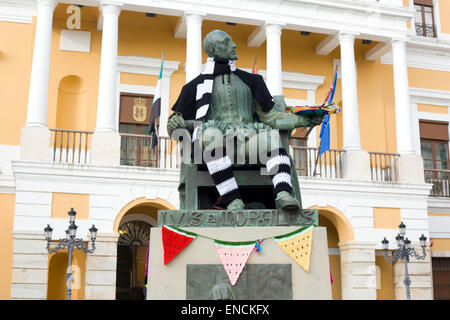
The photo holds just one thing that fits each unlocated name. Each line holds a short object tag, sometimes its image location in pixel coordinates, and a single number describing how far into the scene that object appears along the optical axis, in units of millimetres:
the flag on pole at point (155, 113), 12836
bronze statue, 4035
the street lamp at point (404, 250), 13555
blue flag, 14741
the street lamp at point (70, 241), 11656
